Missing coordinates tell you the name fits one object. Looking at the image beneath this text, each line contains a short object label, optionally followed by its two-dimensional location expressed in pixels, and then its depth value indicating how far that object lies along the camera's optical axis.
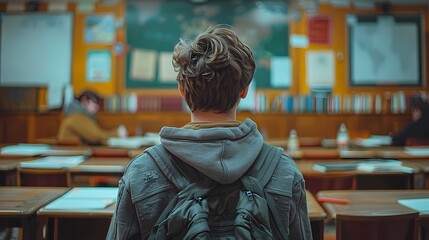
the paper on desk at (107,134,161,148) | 4.79
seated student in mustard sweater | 5.21
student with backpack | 1.13
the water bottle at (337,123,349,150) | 4.54
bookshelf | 6.44
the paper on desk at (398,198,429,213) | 1.93
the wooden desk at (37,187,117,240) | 1.86
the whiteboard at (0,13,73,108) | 6.66
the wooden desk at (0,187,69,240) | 1.84
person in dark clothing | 4.83
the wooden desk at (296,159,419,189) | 3.11
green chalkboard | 6.61
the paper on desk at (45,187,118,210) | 1.94
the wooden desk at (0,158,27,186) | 2.97
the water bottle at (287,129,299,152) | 4.21
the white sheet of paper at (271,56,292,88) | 6.61
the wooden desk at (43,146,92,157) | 3.75
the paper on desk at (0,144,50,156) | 3.76
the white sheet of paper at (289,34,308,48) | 6.61
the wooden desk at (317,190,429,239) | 1.86
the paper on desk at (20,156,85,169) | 2.90
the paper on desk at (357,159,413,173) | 2.90
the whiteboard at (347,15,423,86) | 6.60
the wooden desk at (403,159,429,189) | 2.93
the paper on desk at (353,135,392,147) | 5.09
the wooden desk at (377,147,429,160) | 3.67
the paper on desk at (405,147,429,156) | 3.78
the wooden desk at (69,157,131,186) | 2.93
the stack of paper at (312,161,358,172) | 2.89
